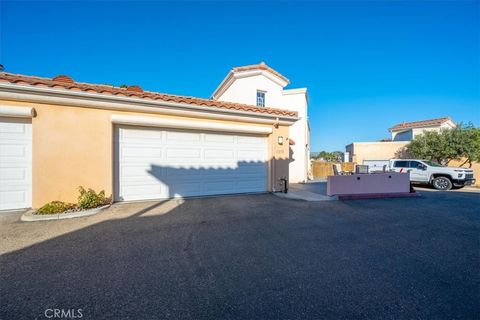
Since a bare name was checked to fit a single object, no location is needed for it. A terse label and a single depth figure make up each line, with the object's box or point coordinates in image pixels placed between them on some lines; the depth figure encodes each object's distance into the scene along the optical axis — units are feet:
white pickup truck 36.63
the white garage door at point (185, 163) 21.25
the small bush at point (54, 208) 16.57
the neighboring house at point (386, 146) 64.20
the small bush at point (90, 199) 18.15
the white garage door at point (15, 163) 17.15
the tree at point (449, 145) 46.65
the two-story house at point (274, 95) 46.06
